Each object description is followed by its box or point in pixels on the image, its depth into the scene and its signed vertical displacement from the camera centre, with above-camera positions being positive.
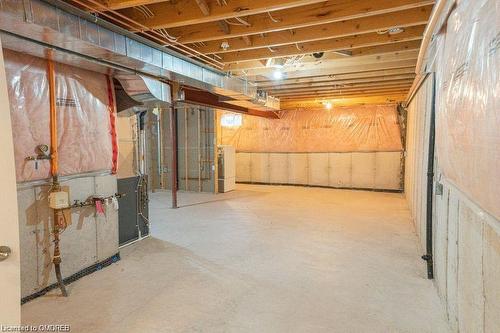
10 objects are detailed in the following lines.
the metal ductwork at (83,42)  1.89 +0.82
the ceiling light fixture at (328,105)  7.77 +1.07
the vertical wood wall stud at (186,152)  7.53 -0.05
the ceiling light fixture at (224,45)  3.43 +1.16
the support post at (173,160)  5.62 -0.19
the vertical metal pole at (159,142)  7.82 +0.21
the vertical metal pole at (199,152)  7.39 -0.06
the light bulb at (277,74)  4.51 +1.14
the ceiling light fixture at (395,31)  3.08 +1.16
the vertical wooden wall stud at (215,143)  7.23 +0.15
